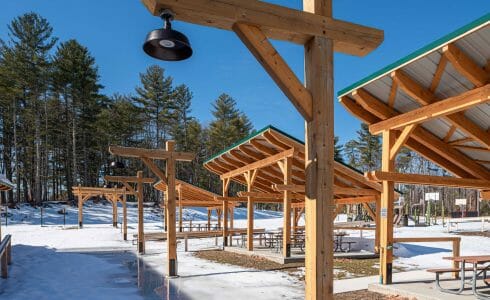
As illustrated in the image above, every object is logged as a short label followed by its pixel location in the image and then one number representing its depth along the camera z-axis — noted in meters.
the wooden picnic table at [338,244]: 13.73
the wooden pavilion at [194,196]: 21.20
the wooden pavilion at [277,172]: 11.94
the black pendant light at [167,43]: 2.91
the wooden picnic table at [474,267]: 6.08
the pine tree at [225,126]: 44.59
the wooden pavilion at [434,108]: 5.42
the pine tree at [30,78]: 32.16
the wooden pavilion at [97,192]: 25.22
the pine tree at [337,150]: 49.81
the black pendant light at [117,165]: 13.59
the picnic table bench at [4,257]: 8.40
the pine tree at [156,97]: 42.62
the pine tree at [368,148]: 50.28
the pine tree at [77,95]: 35.28
